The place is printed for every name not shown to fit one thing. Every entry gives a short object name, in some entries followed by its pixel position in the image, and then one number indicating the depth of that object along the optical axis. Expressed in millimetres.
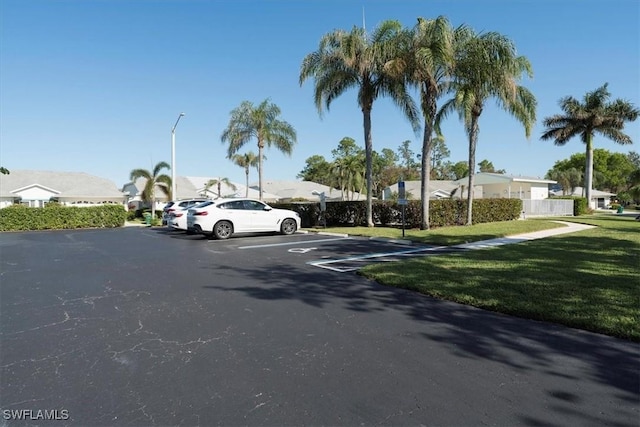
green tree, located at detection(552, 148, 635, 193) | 79250
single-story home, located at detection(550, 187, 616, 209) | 66125
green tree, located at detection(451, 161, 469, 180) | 84625
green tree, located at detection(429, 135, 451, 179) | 87188
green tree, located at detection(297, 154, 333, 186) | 68750
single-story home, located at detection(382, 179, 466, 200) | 47112
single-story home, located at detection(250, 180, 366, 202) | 50094
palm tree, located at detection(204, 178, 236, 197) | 50009
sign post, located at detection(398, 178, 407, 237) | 14651
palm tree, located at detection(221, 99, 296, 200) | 26875
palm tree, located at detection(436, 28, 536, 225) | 17266
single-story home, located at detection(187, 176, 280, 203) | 47797
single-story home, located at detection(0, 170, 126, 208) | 36250
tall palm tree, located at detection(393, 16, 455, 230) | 15578
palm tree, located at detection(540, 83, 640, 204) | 32344
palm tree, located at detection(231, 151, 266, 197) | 44719
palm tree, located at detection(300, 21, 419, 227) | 17125
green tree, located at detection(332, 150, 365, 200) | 47125
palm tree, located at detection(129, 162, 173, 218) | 36625
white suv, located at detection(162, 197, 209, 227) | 19219
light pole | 27930
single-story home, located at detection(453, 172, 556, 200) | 39031
